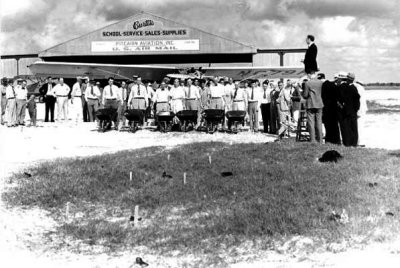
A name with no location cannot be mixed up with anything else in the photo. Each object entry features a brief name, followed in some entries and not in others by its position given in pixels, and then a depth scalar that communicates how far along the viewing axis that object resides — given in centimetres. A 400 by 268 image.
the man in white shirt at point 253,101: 1745
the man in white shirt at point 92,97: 1969
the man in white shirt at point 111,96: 1798
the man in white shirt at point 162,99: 1761
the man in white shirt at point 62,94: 1995
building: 4162
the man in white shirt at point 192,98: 1789
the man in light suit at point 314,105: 1242
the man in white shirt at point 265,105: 1739
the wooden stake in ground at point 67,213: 714
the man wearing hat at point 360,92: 1236
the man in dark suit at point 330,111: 1255
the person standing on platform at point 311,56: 1152
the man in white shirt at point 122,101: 1878
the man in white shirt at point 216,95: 1775
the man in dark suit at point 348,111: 1216
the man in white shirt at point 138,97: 1755
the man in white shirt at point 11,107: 1870
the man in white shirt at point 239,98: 1742
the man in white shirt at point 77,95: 2077
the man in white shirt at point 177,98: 1772
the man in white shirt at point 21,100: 1870
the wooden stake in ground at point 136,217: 663
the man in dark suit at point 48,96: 2009
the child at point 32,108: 1844
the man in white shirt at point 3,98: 2034
